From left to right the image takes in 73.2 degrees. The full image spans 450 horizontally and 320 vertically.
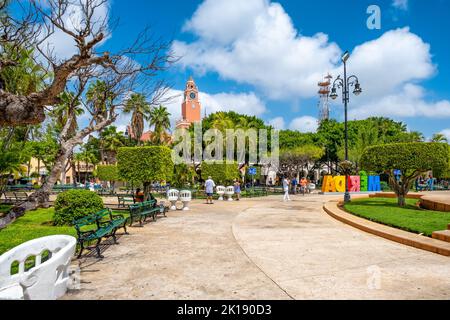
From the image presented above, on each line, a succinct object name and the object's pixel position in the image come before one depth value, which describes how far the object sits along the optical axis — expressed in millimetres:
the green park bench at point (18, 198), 19316
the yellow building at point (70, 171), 64375
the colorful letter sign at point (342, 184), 30344
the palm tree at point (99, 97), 12285
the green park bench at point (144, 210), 9875
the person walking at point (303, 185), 29530
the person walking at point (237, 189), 21208
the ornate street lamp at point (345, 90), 17172
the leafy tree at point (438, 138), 54222
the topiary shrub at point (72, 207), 9932
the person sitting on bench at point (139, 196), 13412
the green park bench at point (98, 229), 6102
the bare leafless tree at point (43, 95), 4082
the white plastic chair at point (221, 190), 21291
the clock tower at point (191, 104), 88331
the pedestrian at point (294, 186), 30816
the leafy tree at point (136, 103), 11016
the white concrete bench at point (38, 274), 3256
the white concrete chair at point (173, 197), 15078
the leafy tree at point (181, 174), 32188
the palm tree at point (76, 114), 31155
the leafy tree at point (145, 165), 14477
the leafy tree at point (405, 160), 13156
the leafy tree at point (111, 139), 48562
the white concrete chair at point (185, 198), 14921
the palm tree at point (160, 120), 44900
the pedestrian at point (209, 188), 18500
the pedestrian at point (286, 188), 20536
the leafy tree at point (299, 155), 41169
